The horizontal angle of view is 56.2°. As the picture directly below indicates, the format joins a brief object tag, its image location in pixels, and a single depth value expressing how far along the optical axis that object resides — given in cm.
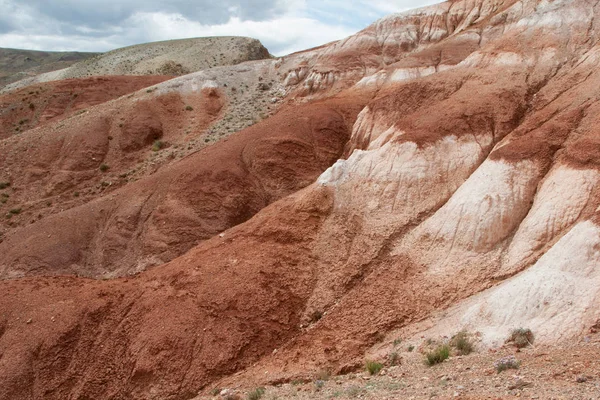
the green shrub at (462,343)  1237
